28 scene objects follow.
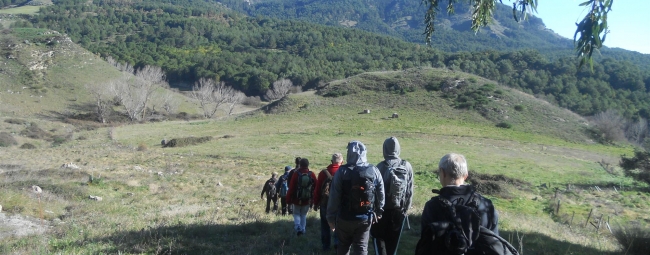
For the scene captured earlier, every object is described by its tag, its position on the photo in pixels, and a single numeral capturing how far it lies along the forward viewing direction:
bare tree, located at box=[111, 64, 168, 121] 56.53
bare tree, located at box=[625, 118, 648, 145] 52.29
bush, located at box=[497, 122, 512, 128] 43.10
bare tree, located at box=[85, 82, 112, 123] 54.72
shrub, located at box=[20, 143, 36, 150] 31.72
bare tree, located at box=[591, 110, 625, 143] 44.37
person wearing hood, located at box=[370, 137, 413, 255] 4.75
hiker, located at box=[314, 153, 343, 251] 5.76
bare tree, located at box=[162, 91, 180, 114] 66.25
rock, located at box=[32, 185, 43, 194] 10.14
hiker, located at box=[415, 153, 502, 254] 2.33
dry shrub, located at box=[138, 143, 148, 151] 29.49
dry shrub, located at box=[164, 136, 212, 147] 32.94
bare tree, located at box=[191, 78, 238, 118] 66.69
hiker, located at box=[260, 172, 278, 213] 10.42
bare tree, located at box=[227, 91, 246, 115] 69.35
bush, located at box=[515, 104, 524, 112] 48.62
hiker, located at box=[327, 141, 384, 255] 4.14
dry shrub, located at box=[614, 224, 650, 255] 6.84
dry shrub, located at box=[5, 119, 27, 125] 43.25
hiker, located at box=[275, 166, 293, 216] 9.47
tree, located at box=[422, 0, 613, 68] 4.41
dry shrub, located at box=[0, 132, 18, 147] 32.62
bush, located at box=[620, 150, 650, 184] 18.59
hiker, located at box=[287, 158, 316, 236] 6.88
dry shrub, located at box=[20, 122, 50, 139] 37.97
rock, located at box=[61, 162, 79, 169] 16.60
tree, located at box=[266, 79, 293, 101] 82.56
